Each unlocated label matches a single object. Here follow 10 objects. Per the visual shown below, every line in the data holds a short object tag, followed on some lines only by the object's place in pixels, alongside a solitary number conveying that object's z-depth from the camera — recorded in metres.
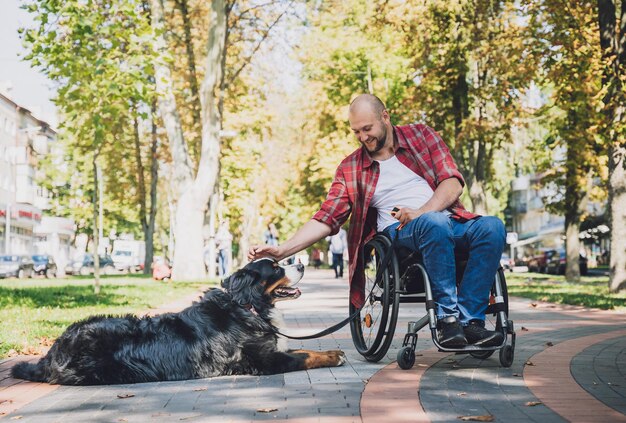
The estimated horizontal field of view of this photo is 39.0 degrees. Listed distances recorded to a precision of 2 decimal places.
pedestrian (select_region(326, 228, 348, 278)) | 29.30
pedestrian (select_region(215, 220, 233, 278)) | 31.53
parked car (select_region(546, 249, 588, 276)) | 44.22
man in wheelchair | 6.04
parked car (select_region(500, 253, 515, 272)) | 60.34
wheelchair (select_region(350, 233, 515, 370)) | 6.17
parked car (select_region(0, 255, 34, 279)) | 45.85
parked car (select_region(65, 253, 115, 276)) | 61.66
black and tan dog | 6.20
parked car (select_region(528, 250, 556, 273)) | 50.40
